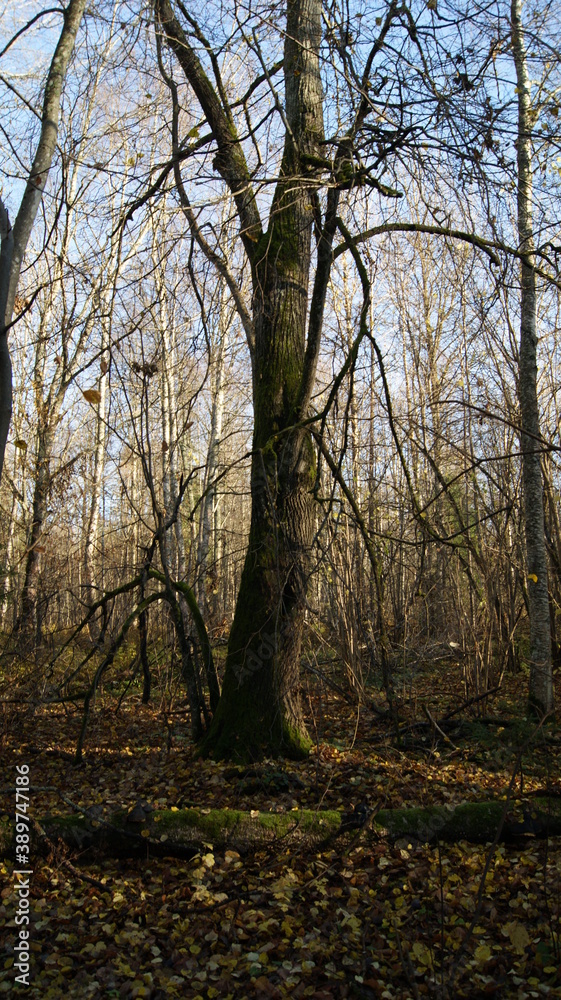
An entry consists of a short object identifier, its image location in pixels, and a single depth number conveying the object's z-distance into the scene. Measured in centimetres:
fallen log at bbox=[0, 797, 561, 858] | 351
